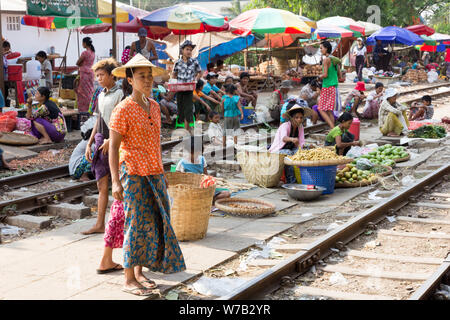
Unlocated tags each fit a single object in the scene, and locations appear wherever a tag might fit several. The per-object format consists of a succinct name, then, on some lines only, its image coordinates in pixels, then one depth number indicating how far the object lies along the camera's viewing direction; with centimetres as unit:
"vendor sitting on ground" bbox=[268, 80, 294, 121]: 1521
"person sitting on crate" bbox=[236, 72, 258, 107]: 1567
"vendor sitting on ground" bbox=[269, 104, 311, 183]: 911
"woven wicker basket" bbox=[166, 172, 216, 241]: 642
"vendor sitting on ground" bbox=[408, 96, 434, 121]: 1593
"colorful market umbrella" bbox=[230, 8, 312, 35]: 1781
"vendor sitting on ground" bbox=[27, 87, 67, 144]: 1162
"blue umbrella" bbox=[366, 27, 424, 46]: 2694
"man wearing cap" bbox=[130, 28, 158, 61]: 1449
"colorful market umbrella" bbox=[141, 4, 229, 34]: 1564
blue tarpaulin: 2328
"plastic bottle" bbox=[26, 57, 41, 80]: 1677
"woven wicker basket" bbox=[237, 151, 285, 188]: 905
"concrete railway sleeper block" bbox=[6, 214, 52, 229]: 718
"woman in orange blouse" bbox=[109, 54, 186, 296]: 486
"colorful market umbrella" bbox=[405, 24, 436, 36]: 3200
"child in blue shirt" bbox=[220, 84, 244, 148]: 1254
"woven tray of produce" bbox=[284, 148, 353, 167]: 855
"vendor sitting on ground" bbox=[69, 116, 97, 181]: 927
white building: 2628
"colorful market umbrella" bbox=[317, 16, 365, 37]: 2503
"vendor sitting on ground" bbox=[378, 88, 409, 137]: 1335
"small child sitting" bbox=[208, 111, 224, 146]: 1230
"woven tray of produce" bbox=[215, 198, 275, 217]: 757
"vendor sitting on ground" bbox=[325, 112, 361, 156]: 1036
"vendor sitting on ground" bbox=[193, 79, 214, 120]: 1379
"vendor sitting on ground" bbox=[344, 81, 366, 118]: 1648
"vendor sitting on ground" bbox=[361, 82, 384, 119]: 1667
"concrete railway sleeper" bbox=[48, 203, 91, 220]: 769
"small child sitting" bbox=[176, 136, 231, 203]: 748
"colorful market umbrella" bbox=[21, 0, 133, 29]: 1602
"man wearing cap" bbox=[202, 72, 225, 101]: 1425
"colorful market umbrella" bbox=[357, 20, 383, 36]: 2768
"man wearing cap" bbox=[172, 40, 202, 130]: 1269
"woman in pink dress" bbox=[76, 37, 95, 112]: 1466
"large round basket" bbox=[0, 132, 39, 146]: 1130
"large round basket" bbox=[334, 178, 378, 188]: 940
